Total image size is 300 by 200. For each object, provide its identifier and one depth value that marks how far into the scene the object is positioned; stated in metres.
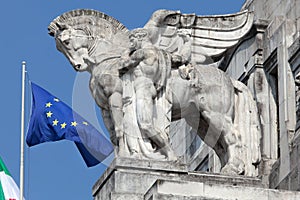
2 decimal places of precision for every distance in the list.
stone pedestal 31.88
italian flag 40.50
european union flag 37.69
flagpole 37.03
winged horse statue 35.00
